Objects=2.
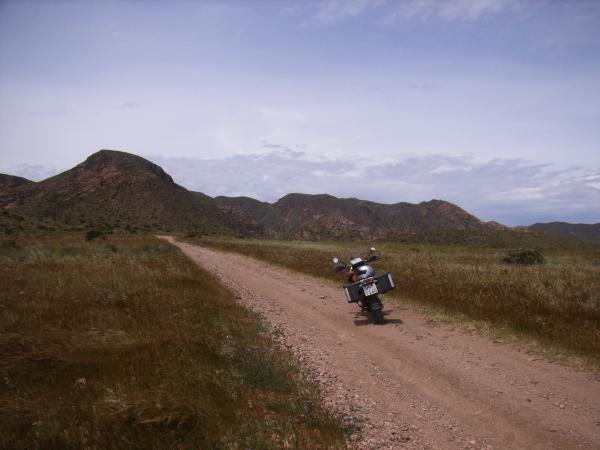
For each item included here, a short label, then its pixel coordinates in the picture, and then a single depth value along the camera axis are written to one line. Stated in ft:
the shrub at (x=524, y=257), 79.83
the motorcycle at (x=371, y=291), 32.09
